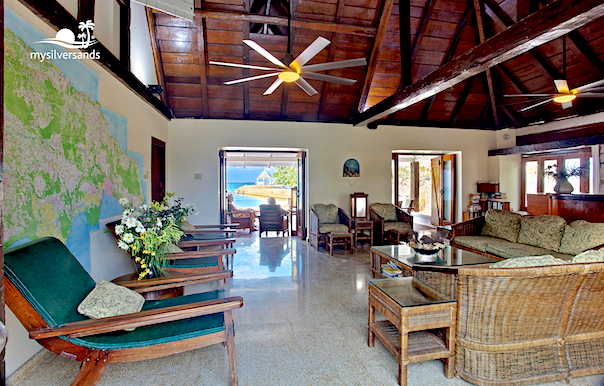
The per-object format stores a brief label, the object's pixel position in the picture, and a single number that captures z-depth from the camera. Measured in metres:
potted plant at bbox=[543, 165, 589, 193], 5.28
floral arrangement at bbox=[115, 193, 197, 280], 2.46
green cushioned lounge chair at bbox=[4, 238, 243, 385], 1.58
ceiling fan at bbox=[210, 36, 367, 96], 3.06
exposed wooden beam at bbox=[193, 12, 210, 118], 4.76
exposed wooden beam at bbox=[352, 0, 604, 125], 2.15
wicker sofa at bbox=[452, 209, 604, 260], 3.52
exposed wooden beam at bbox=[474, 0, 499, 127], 5.20
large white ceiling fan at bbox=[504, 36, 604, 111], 4.05
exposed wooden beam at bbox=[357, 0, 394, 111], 4.91
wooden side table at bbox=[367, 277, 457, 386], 1.87
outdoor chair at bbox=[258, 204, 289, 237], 7.29
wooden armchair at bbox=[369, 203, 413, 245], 5.92
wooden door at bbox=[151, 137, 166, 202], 5.21
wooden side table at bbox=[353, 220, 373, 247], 5.79
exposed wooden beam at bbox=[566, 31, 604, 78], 4.99
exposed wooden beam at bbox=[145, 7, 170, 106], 4.75
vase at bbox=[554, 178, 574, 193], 5.27
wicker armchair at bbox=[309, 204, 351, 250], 5.73
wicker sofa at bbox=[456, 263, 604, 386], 1.78
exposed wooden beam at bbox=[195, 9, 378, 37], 4.65
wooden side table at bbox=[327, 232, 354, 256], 5.47
